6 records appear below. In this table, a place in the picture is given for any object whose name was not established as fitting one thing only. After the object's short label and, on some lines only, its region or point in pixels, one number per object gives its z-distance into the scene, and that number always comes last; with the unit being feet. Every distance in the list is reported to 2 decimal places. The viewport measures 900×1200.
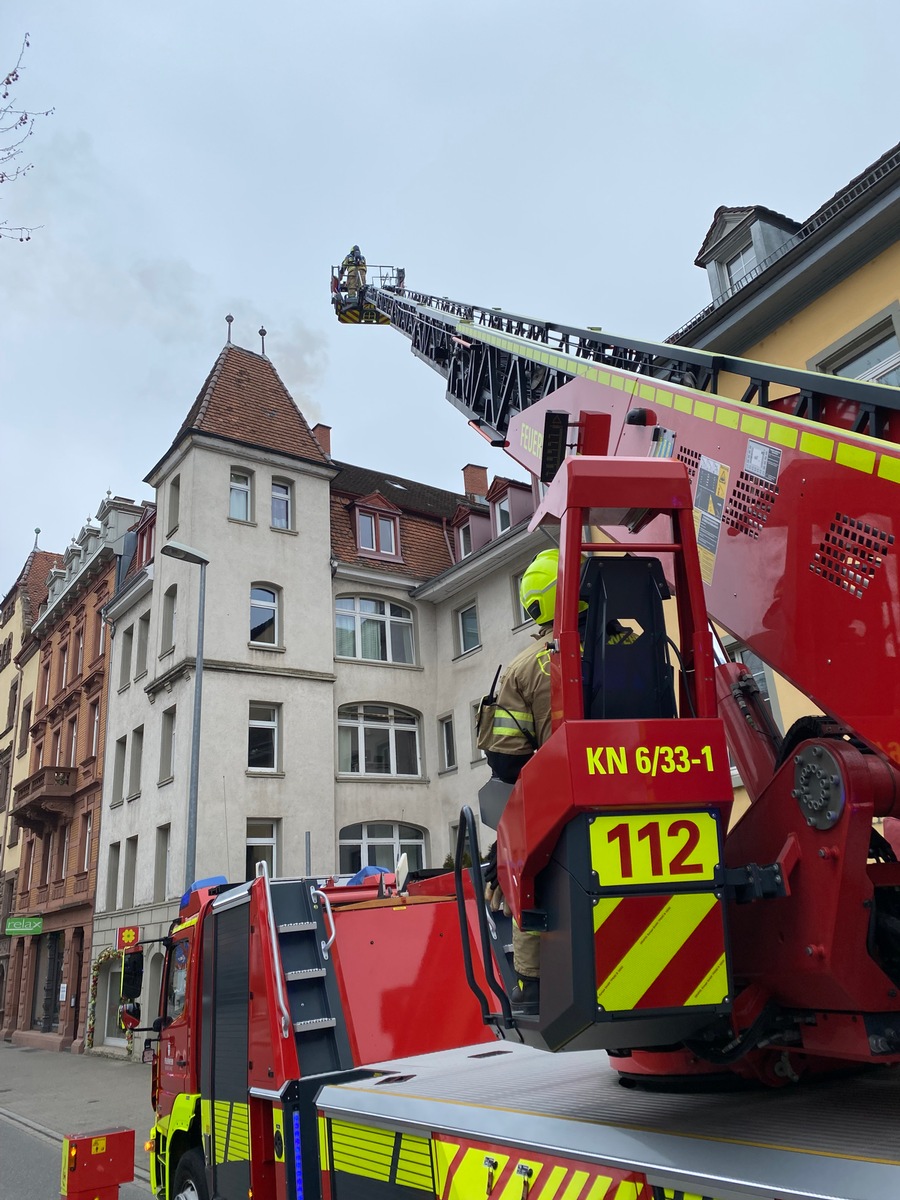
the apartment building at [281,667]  71.61
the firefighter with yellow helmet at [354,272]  64.23
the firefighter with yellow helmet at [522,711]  10.00
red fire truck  7.99
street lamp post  50.98
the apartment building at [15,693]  120.37
